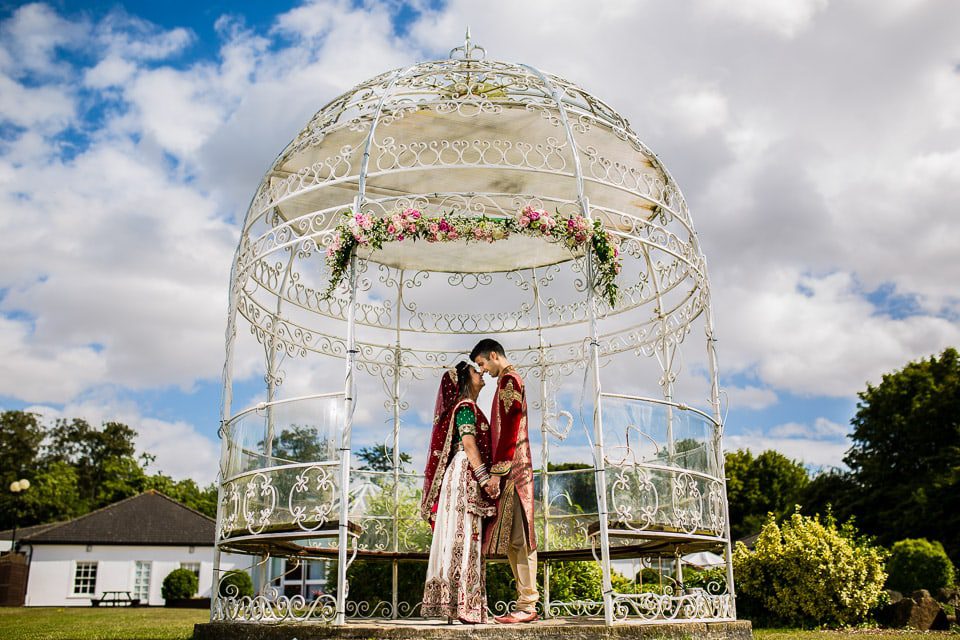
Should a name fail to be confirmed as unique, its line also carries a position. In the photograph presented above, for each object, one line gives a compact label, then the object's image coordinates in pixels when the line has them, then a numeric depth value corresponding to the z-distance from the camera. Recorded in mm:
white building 33000
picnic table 29031
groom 6207
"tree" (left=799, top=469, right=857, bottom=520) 27125
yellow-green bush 12266
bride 5984
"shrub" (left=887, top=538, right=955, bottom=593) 16469
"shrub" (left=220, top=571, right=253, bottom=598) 26517
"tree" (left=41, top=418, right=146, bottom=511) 51344
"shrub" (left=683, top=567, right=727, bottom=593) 12952
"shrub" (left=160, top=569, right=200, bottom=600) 29500
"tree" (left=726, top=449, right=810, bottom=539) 37844
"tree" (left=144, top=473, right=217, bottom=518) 51000
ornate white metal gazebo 6637
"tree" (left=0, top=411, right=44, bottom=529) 46250
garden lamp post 24131
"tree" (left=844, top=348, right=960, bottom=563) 23969
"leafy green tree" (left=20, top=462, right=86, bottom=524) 43594
